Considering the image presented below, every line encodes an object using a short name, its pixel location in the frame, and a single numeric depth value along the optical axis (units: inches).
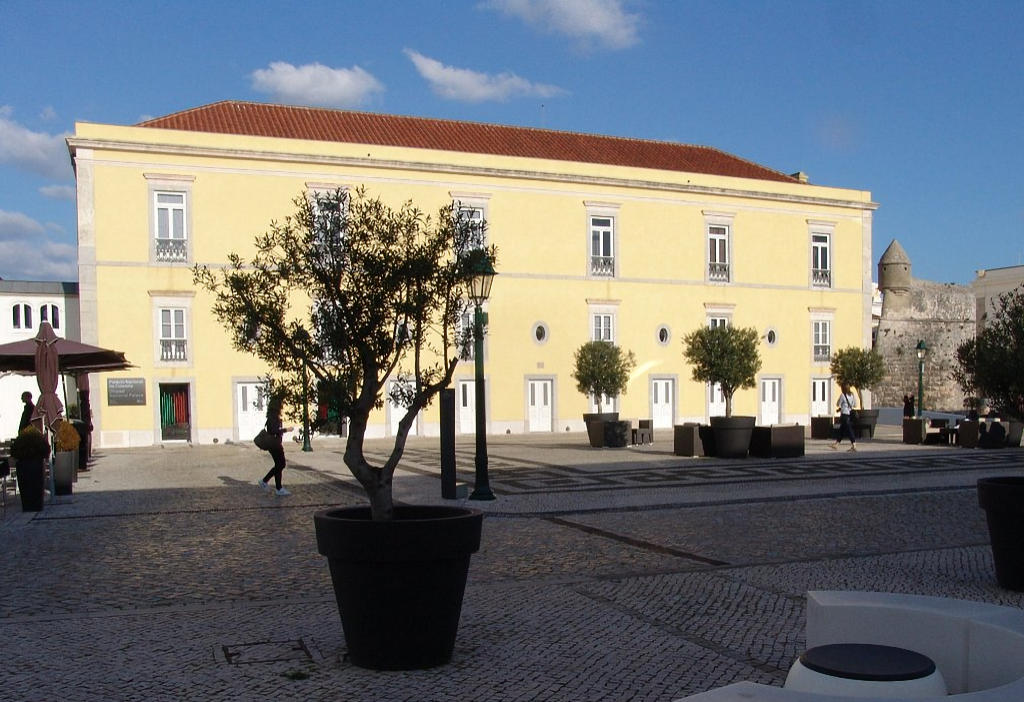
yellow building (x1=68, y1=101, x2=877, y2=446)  1066.1
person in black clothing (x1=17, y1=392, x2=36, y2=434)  580.7
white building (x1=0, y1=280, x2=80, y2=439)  1220.5
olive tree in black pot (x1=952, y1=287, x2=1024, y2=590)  276.7
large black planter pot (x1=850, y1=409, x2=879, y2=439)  1048.3
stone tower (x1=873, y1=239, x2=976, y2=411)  1962.4
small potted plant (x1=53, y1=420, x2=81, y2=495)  550.9
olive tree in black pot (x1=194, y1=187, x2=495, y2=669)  202.8
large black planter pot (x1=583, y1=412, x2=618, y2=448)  941.2
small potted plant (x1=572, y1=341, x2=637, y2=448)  1037.8
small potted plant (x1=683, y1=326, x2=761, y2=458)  884.0
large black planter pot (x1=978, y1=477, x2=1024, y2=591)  274.8
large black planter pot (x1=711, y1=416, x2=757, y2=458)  767.7
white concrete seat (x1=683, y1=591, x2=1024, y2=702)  159.9
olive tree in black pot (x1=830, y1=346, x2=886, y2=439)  1136.8
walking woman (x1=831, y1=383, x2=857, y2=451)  845.2
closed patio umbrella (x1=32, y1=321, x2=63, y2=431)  542.9
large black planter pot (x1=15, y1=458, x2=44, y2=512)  490.0
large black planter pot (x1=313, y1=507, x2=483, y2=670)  196.7
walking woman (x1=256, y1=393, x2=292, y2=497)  558.6
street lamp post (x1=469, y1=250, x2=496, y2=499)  461.7
